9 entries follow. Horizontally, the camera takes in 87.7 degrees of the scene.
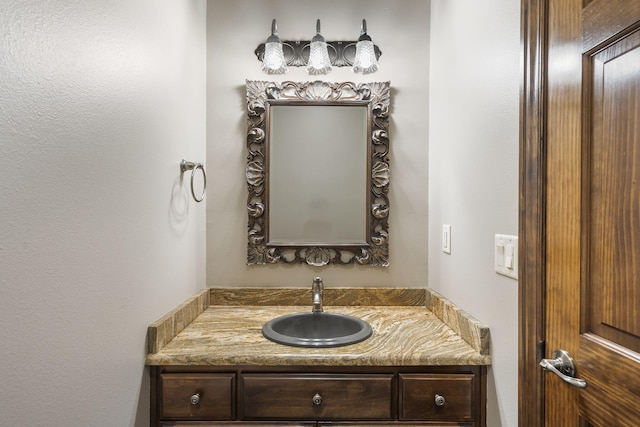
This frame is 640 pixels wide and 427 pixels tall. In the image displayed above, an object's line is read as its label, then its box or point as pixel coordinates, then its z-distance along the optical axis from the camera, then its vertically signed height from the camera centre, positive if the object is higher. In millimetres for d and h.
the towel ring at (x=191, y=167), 1384 +191
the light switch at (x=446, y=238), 1445 -111
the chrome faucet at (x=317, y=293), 1501 -369
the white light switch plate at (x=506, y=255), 964 -125
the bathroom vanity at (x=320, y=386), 1122 -591
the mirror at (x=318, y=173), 1659 +201
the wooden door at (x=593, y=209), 644 +11
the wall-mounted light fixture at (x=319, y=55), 1574 +758
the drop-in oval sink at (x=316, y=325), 1427 -499
